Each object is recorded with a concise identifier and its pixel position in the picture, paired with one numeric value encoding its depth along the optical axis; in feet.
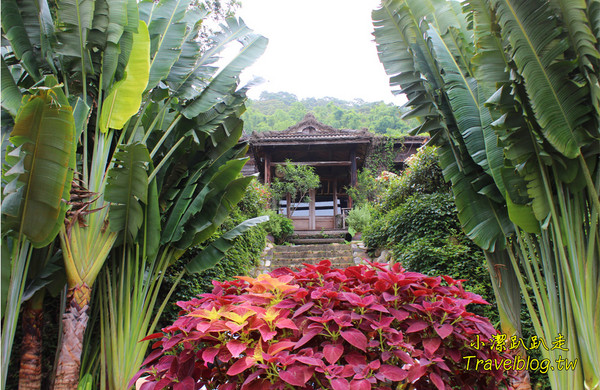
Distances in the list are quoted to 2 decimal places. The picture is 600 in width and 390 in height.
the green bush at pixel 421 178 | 20.98
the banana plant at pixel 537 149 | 7.13
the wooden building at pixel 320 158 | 42.34
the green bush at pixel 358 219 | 33.88
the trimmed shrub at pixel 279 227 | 33.12
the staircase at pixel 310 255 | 24.85
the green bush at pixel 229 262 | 14.55
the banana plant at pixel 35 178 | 7.25
